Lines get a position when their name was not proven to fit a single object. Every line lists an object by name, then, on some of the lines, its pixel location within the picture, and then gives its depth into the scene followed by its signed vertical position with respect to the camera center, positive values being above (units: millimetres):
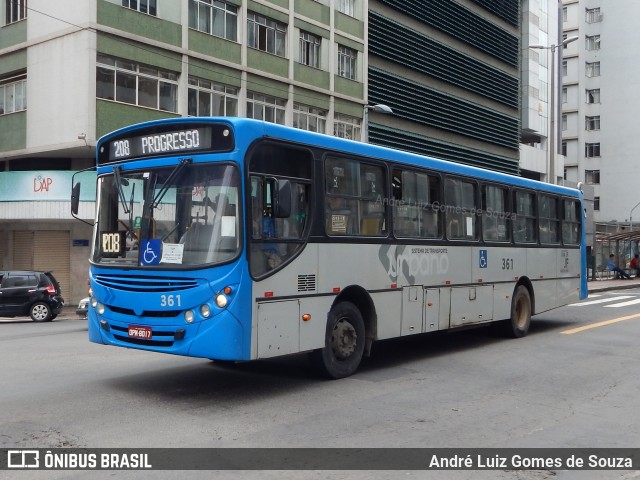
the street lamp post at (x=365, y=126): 37700 +6582
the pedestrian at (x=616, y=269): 41641 -927
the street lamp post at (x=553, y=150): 29553 +4307
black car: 21000 -1347
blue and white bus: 7988 +100
